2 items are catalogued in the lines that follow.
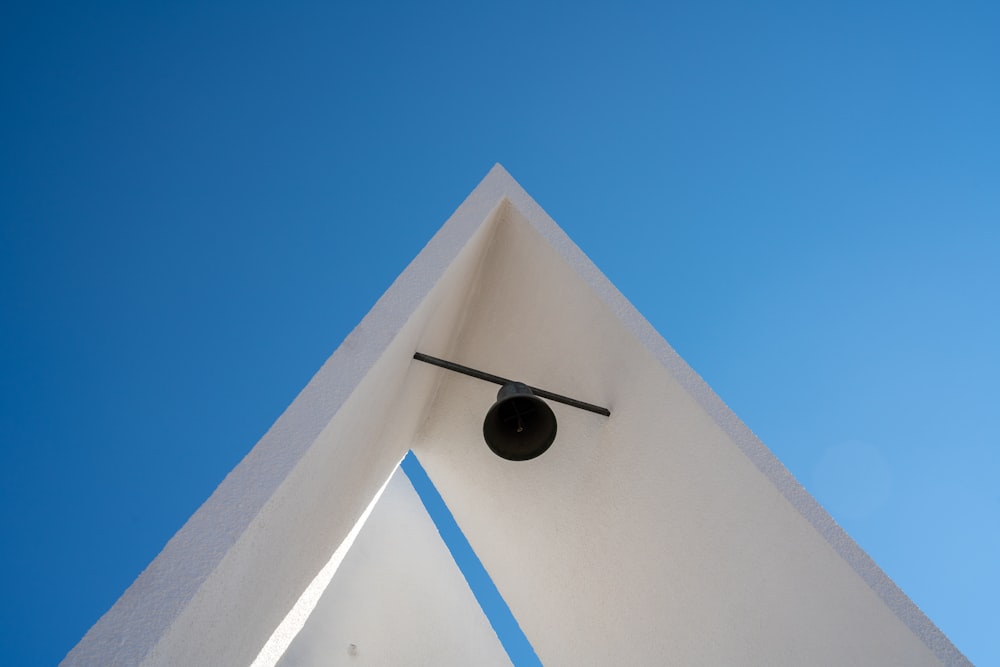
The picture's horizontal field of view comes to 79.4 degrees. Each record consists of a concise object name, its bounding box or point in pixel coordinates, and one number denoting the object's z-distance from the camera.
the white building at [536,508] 1.93
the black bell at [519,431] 3.18
